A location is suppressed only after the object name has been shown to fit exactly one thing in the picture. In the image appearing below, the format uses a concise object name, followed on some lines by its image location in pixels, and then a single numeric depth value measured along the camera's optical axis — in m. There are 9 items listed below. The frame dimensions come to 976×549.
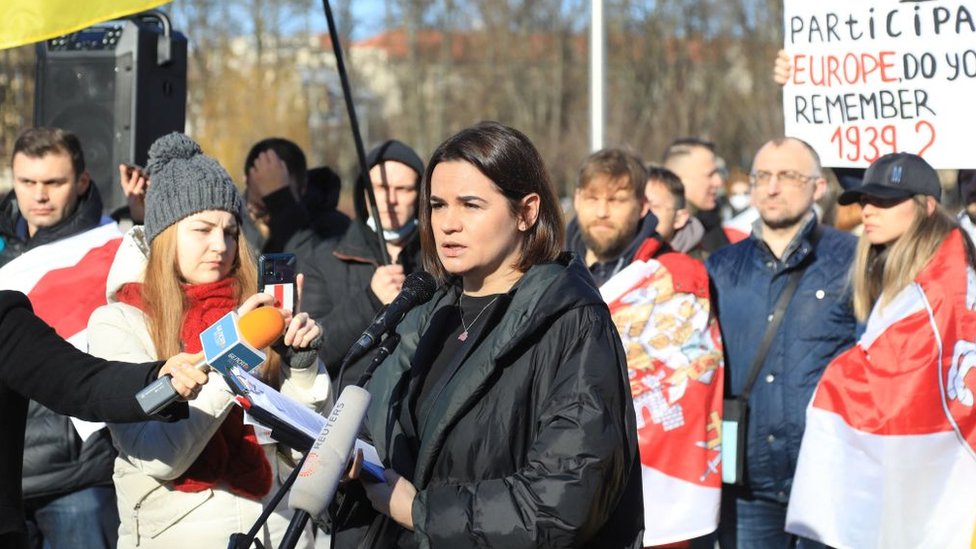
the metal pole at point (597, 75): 10.33
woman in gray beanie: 4.17
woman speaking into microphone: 3.15
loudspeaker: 7.70
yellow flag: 5.05
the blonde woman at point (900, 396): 5.59
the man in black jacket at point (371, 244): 6.52
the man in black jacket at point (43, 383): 3.69
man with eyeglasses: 6.19
